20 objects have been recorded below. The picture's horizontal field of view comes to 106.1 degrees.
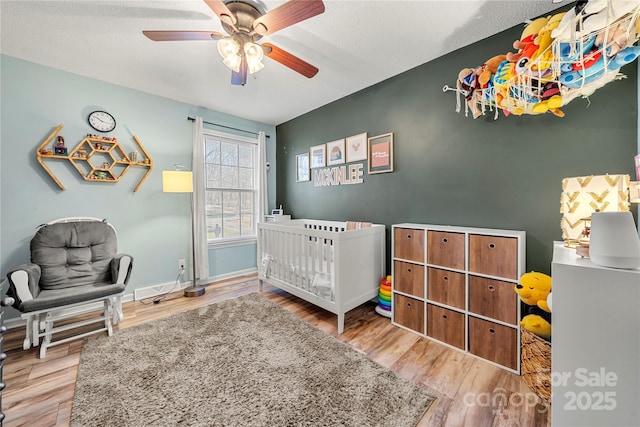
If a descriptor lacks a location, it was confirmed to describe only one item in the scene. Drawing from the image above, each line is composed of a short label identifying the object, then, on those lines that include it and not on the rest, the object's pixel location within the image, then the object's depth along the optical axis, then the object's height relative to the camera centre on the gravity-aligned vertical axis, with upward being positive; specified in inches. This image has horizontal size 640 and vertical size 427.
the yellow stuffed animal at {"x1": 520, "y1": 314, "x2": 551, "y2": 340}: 55.1 -27.8
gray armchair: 68.9 -21.9
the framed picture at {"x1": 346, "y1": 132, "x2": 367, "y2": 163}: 110.2 +28.3
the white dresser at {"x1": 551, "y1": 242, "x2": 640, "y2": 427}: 30.0 -18.9
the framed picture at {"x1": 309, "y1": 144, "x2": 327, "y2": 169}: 129.0 +28.7
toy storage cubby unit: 64.2 -24.3
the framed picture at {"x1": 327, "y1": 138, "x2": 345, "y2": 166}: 120.2 +28.3
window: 134.9 +13.3
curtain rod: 124.0 +46.7
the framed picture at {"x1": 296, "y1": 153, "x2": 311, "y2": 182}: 139.6 +24.0
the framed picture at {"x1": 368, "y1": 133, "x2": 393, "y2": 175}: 101.2 +23.5
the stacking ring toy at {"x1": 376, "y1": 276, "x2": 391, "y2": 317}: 92.0 -35.5
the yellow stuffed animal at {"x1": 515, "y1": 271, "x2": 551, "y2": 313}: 56.7 -19.8
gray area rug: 49.6 -42.4
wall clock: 98.9 +37.1
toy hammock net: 35.0 +26.0
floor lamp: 105.1 +10.8
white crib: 83.3 -21.8
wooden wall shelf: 90.4 +21.0
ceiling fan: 50.7 +41.7
